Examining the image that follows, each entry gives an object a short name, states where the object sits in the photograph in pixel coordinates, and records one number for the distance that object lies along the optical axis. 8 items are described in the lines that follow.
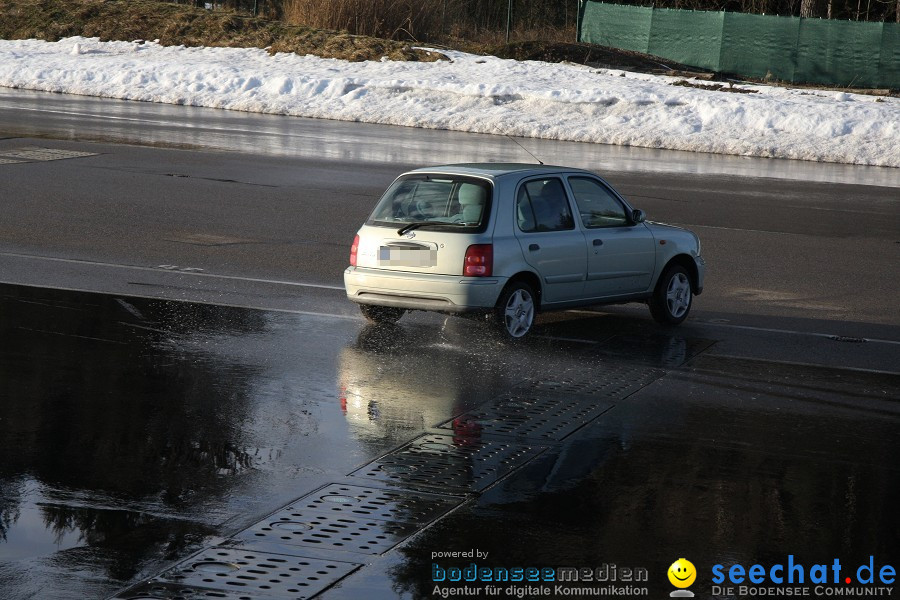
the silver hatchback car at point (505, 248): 20.97
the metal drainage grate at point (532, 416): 15.80
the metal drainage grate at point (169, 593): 10.27
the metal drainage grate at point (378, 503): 12.50
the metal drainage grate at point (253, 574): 10.54
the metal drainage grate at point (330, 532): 11.68
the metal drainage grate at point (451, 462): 13.68
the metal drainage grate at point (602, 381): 18.03
